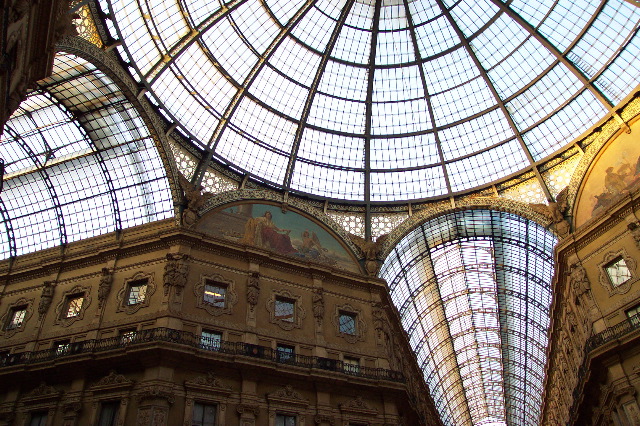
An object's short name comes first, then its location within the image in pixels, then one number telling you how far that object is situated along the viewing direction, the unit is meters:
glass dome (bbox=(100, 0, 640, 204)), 32.16
